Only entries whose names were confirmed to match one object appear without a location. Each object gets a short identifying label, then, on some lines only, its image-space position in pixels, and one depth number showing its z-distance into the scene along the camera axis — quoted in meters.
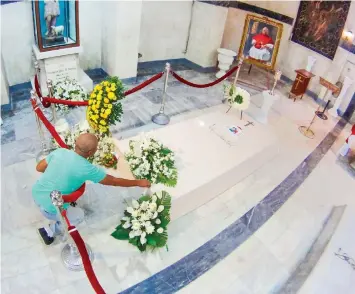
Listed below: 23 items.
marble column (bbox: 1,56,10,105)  5.92
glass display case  5.89
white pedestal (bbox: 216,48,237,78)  8.73
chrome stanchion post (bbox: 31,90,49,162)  4.75
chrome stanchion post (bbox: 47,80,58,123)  5.38
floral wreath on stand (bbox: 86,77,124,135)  4.48
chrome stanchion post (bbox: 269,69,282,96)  6.57
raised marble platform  4.74
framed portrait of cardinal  8.70
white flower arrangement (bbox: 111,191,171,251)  3.86
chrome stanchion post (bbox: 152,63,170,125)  6.61
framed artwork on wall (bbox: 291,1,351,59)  7.95
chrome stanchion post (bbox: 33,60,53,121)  6.01
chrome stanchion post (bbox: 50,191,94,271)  3.72
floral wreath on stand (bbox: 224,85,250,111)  6.37
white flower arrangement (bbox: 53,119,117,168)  4.56
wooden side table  8.45
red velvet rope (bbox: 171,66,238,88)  6.07
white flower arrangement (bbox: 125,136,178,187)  4.44
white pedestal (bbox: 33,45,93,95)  6.25
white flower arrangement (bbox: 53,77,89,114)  5.71
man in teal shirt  3.09
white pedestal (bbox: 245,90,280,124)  6.94
